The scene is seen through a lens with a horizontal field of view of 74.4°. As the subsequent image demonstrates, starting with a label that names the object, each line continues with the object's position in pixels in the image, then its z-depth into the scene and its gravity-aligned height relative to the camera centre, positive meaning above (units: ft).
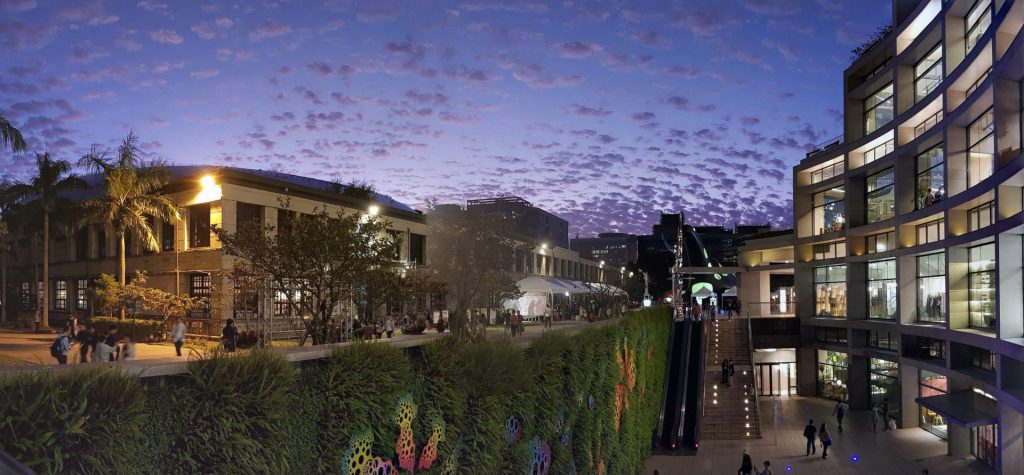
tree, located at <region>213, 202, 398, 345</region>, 55.98 +0.38
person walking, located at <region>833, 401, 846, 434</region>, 113.50 -26.55
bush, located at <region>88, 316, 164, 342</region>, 83.41 -8.55
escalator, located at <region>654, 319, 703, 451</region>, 102.06 -22.70
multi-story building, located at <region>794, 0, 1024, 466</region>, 73.82 +3.41
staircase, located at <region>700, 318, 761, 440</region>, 106.83 -23.38
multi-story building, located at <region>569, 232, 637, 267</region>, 603.67 +11.00
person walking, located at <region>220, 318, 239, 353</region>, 58.08 -6.54
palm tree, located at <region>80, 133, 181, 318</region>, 98.17 +9.46
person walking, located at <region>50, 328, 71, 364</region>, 46.91 -6.18
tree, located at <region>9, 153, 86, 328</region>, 115.14 +12.65
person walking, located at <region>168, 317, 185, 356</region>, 58.83 -6.61
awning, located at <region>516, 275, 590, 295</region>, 115.24 -4.75
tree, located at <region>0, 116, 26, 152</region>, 72.28 +13.54
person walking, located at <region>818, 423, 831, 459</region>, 94.87 -25.84
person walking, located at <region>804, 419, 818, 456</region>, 96.07 -25.27
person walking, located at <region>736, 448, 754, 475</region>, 80.69 -25.07
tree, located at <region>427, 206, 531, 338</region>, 112.27 -0.29
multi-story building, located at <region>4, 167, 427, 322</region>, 100.01 +3.77
